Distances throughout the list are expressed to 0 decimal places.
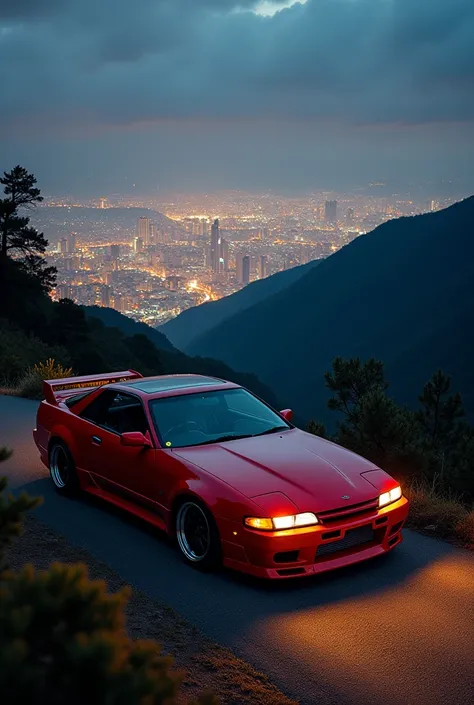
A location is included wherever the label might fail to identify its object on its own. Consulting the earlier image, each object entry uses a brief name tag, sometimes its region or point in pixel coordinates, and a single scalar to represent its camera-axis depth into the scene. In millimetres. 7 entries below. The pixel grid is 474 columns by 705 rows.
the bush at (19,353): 18938
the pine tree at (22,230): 46812
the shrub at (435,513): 7221
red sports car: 5770
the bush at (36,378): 15095
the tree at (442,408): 20906
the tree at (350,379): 18141
